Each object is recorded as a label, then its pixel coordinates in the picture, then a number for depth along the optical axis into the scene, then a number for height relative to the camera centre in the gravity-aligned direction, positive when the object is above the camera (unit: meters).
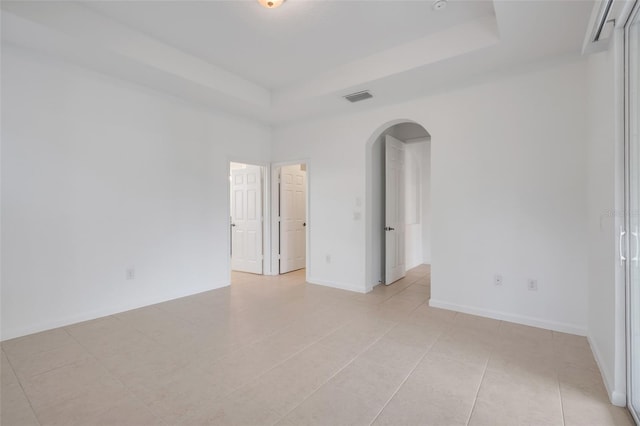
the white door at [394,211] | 4.56 +0.01
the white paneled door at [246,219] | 5.29 -0.12
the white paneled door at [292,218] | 5.41 -0.11
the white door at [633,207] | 1.67 +0.02
